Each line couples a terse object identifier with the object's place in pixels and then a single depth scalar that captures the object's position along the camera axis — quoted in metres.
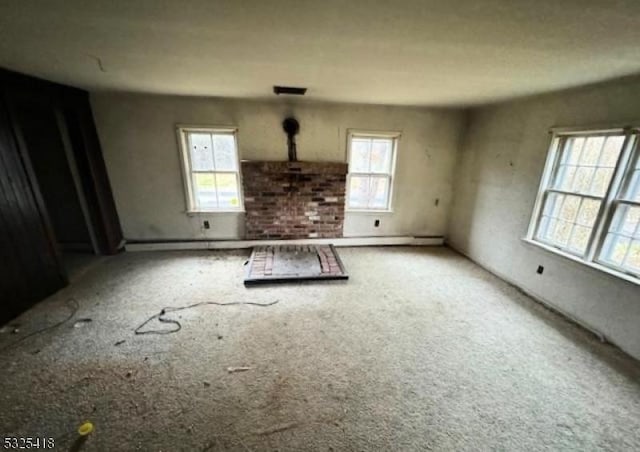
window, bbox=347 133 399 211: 4.08
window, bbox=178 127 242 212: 3.76
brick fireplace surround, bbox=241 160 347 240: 3.88
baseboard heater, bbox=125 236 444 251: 3.99
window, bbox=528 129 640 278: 2.19
